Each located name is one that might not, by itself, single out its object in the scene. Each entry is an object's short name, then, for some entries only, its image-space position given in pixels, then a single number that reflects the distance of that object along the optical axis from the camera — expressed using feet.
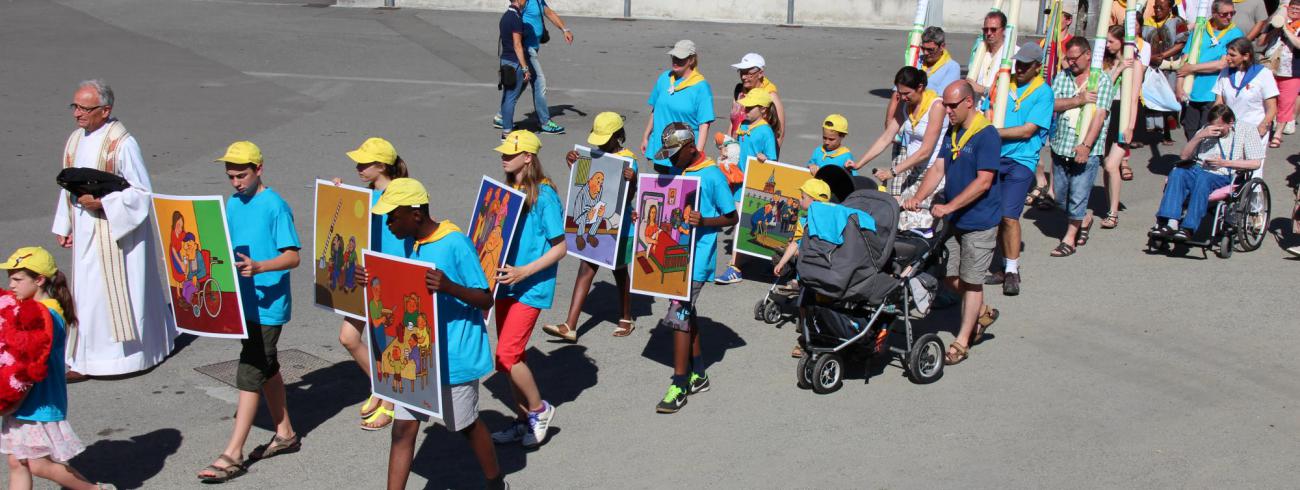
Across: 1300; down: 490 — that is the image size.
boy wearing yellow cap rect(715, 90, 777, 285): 31.73
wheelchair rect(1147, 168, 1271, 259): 34.83
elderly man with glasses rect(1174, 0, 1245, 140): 44.75
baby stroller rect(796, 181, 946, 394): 24.49
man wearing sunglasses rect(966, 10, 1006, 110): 36.45
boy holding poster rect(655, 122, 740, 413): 24.38
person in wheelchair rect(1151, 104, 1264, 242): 34.68
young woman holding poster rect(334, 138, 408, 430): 22.27
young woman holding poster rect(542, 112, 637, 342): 25.59
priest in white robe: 24.20
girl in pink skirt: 18.58
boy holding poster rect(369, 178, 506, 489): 18.38
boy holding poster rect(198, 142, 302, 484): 21.31
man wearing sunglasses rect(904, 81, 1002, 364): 26.40
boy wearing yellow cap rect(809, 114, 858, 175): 31.24
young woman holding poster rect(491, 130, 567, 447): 22.20
